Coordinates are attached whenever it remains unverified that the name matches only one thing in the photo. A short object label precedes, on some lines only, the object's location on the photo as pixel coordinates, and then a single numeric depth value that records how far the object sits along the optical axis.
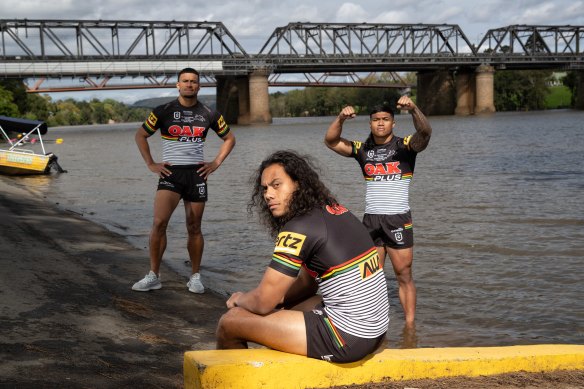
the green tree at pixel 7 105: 66.13
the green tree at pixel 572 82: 130.90
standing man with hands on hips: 8.05
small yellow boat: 26.25
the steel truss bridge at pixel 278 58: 94.50
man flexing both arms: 6.86
